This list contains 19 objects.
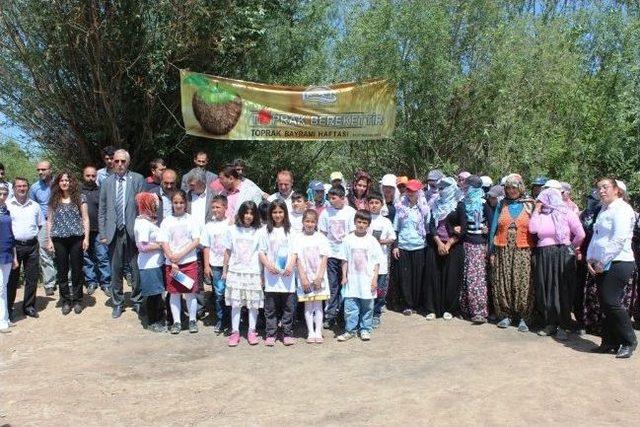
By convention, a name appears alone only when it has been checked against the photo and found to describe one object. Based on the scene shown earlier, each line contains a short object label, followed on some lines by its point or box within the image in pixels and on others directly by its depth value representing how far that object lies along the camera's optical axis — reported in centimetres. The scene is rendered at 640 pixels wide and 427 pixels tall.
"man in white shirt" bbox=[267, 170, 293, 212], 667
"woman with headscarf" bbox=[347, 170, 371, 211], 704
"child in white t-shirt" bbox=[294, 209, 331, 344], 612
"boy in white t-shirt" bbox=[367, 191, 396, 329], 668
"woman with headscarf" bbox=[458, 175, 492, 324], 673
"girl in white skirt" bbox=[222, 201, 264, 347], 614
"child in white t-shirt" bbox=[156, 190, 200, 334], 643
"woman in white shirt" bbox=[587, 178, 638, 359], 553
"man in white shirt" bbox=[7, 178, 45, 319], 698
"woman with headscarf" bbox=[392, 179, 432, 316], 709
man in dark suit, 705
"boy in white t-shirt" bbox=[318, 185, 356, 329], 655
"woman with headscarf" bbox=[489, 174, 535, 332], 646
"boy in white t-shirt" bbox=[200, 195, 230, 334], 648
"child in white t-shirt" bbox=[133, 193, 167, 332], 651
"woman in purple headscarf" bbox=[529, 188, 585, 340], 628
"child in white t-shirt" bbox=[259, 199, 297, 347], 611
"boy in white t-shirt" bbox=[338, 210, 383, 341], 627
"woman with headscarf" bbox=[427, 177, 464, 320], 690
